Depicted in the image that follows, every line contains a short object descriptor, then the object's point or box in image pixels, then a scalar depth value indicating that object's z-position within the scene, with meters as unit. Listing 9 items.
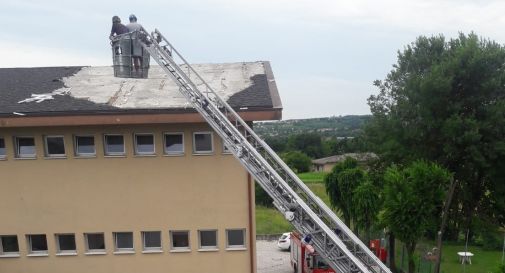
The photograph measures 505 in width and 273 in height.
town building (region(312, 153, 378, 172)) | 88.20
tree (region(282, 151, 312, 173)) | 86.56
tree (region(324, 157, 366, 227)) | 19.06
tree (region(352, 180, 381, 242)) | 17.52
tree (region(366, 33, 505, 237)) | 19.48
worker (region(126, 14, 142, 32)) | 9.19
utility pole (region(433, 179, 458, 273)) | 14.00
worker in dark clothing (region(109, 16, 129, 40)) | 9.11
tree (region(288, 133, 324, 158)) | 108.81
